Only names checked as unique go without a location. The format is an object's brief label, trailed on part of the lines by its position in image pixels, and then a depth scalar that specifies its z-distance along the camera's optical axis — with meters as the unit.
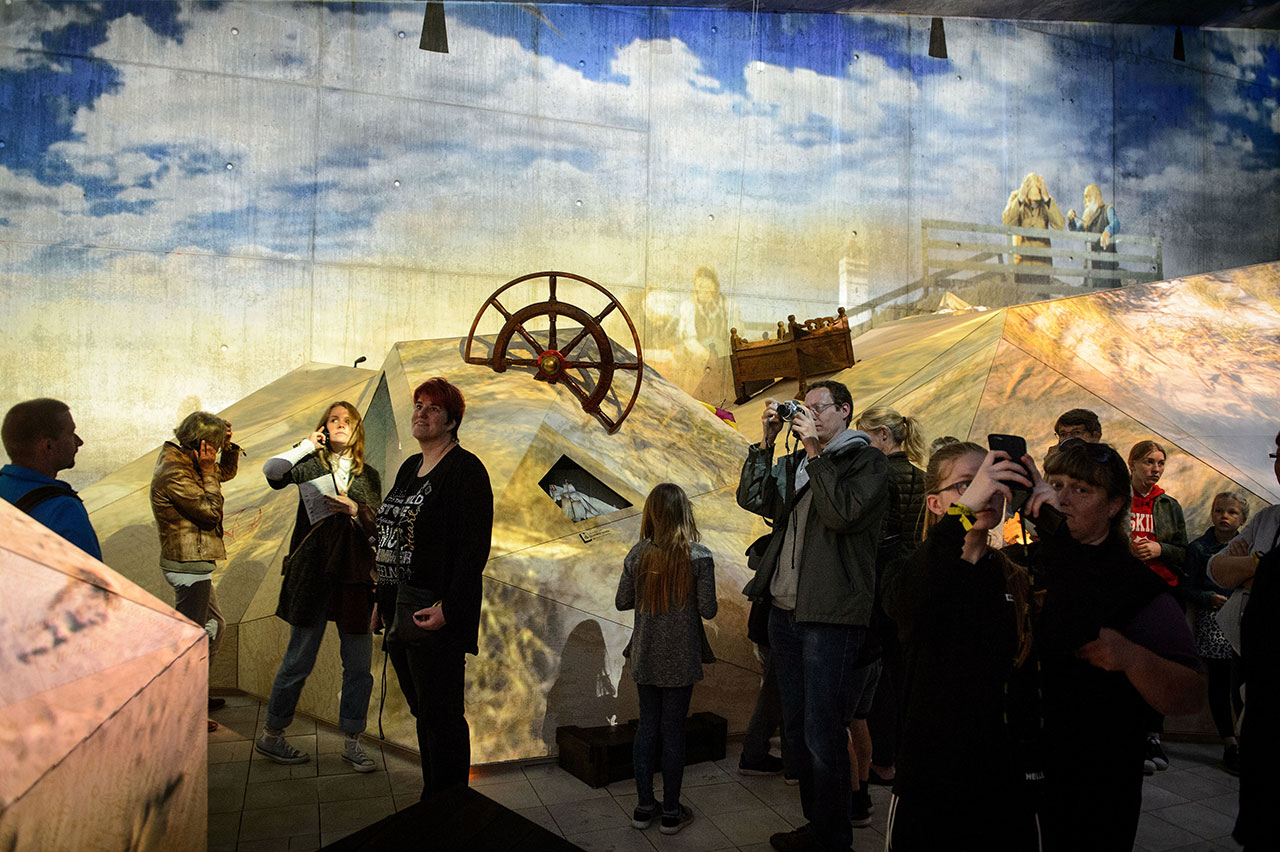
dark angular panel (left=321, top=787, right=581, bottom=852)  2.16
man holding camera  2.91
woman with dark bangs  1.92
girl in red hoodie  4.44
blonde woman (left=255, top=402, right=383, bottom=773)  3.95
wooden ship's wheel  6.16
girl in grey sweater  3.35
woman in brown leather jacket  4.21
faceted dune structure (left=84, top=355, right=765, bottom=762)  4.23
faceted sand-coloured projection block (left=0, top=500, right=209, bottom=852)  1.35
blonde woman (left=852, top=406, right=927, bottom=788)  3.43
